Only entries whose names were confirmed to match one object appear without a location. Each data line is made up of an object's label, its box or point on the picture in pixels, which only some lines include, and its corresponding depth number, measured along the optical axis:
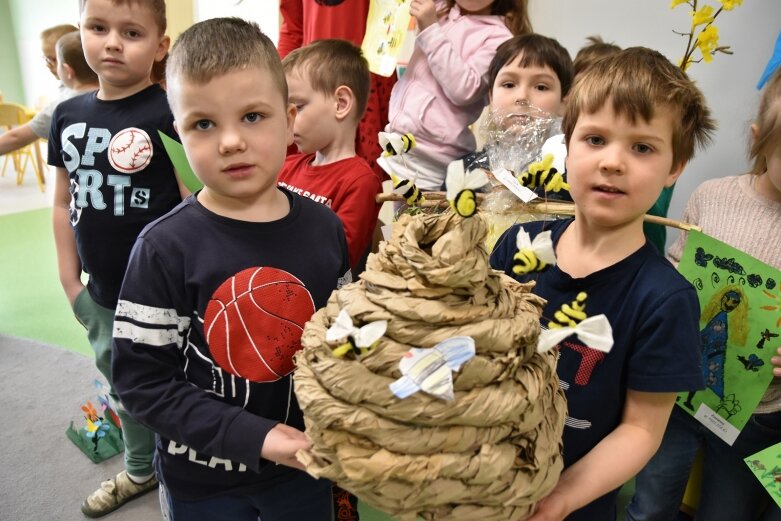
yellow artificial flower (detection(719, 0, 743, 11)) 1.09
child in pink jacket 1.53
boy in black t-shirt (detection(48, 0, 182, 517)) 1.28
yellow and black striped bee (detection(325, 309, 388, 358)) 0.55
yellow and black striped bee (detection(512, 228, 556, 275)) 0.57
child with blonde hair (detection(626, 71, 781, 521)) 1.18
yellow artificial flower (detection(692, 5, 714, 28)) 1.06
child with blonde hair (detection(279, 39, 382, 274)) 1.33
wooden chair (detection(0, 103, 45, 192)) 4.96
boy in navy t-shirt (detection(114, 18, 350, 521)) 0.79
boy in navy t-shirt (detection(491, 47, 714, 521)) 0.77
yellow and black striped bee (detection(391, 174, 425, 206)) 0.69
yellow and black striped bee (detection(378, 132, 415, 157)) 0.72
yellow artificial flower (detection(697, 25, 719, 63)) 1.10
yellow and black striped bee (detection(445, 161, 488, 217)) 0.56
